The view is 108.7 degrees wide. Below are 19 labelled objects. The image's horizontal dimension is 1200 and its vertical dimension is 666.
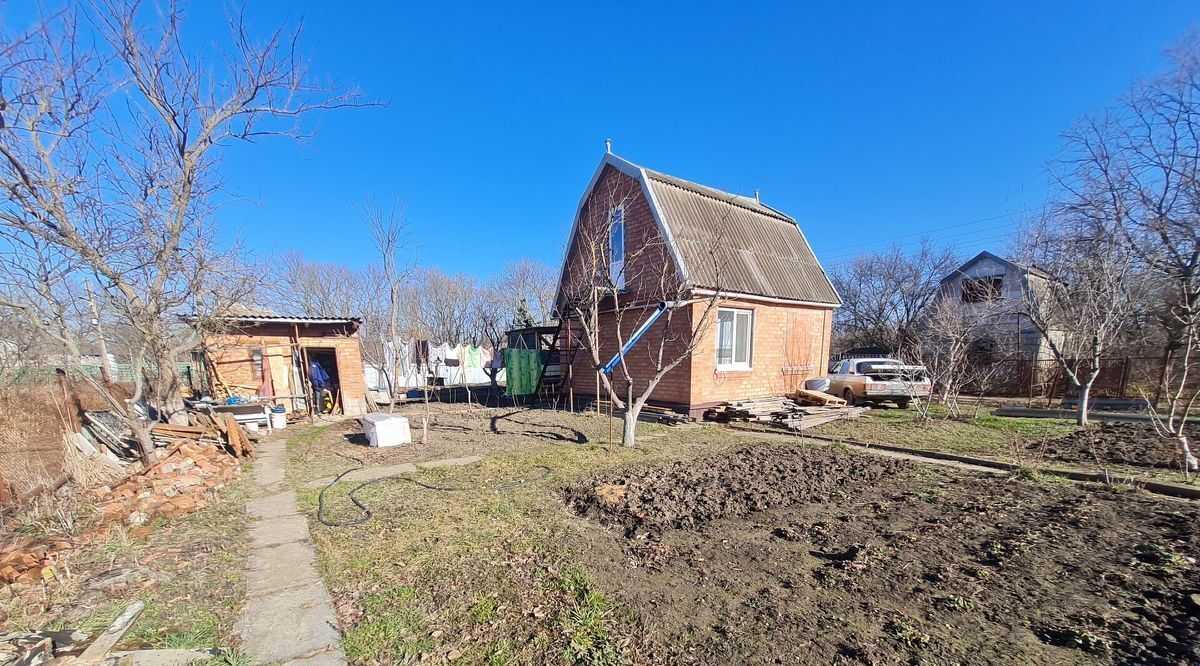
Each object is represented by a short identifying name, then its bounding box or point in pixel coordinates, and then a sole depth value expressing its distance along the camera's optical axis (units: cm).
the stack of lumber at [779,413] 998
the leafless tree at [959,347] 1025
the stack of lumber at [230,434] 741
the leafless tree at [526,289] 3344
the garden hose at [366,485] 454
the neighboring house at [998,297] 1822
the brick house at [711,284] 1051
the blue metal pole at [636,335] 860
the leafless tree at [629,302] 814
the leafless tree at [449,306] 3528
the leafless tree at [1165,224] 1230
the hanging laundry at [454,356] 2383
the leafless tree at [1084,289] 931
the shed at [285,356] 1123
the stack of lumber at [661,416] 1029
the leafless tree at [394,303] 866
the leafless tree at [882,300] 2752
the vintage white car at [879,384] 1248
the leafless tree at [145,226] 506
